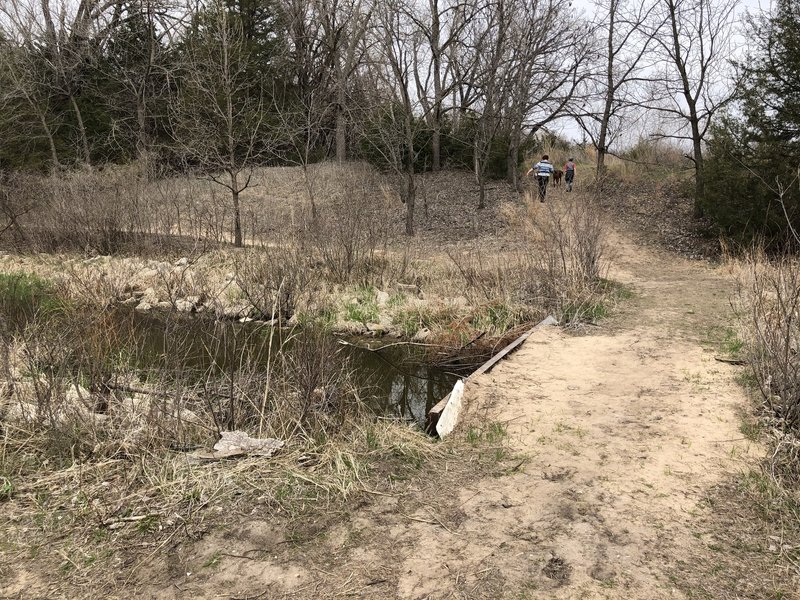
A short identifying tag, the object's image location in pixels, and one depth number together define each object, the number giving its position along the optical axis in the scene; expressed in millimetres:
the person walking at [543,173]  19234
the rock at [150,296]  11984
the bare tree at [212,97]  14688
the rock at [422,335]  9805
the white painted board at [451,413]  5379
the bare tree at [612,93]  19594
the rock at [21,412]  4859
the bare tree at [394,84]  16719
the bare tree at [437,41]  18031
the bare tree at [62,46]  24156
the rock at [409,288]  11698
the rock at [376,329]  10266
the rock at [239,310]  11130
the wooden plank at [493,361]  5578
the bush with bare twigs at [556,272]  10289
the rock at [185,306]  11125
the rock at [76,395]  4934
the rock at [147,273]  13047
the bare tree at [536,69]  19672
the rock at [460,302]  10464
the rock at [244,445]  4512
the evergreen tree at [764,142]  14008
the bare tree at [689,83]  17281
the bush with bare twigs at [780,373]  4344
